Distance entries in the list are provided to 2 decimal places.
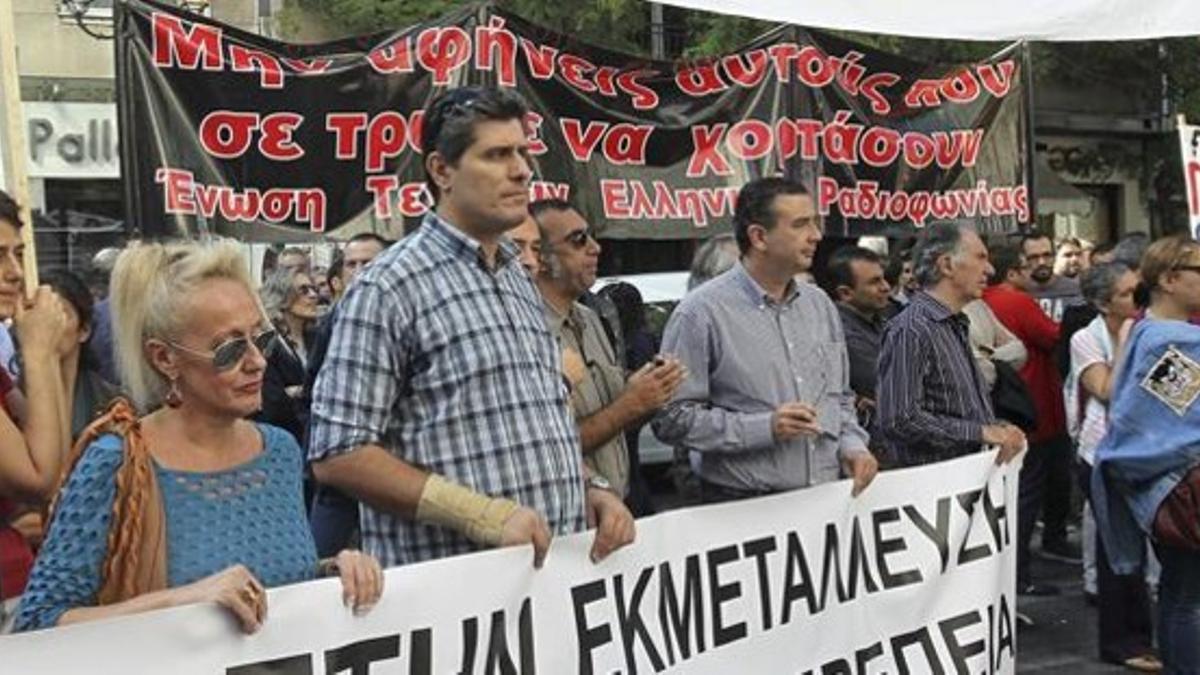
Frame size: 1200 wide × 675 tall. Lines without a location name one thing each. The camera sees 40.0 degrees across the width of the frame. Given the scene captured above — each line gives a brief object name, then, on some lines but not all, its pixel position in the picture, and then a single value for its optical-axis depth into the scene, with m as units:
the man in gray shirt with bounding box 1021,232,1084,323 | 10.05
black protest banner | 5.53
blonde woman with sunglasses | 2.60
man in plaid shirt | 3.20
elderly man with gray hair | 5.82
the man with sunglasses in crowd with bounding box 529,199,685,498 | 4.52
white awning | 5.24
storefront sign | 17.52
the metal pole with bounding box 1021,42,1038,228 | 7.43
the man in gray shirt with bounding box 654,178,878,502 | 4.73
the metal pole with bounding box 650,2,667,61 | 15.83
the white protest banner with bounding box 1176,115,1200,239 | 7.76
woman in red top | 3.28
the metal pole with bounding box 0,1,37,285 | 4.29
